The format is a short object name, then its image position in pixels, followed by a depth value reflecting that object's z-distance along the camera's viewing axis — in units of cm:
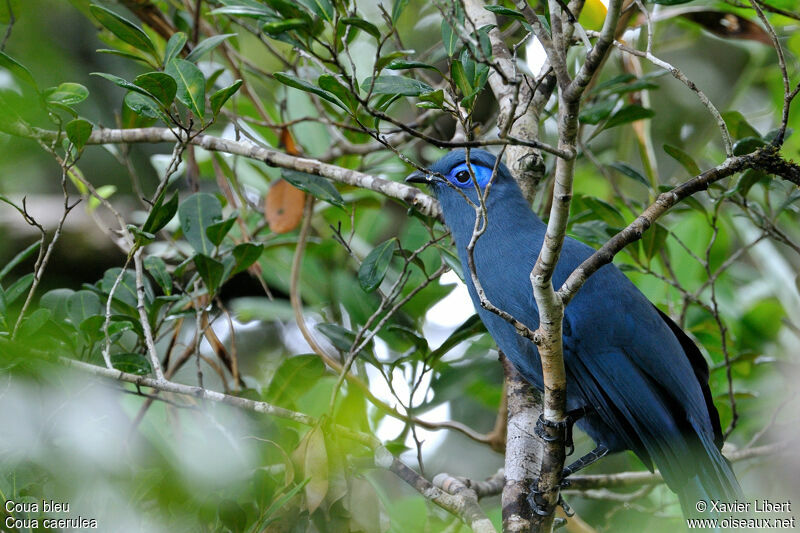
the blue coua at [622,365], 614
